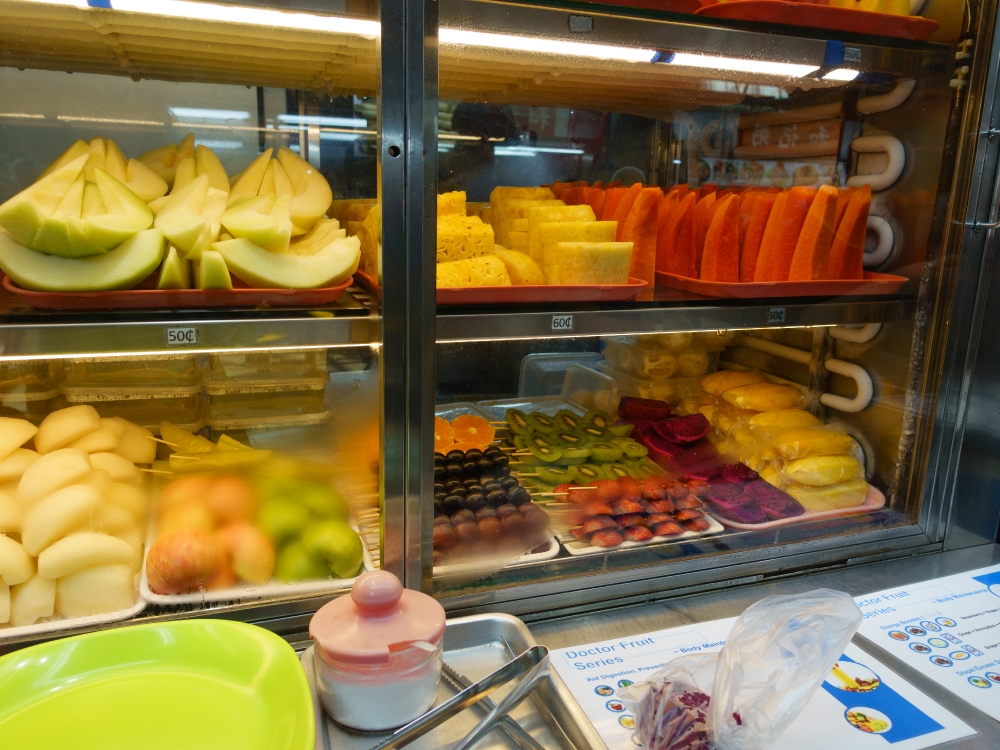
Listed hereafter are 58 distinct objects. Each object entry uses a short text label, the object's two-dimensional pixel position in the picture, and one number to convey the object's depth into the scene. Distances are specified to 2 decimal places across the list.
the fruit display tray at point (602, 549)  1.48
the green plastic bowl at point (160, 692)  0.91
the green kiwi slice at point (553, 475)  1.61
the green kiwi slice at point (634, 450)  1.69
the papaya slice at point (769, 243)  1.58
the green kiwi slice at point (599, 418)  1.78
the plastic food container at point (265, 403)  1.41
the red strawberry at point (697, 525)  1.58
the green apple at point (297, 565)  1.30
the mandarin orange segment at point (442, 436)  1.57
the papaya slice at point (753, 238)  1.60
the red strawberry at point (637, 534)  1.53
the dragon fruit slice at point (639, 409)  1.81
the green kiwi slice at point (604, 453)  1.67
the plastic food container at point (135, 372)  1.34
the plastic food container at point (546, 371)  1.68
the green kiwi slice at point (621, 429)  1.76
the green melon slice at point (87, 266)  1.06
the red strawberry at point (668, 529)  1.54
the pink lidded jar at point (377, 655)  1.00
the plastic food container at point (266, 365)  1.40
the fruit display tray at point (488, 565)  1.37
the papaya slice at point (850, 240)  1.62
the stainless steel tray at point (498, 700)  1.06
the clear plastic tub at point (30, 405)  1.28
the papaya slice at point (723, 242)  1.57
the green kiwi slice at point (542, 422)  1.69
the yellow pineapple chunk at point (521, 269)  1.43
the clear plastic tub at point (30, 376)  1.28
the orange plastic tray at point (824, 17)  1.35
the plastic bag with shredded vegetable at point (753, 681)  0.99
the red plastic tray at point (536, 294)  1.27
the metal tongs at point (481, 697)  0.98
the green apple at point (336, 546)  1.30
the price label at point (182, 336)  1.10
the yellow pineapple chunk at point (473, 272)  1.31
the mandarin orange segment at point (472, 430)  1.62
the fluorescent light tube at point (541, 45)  1.20
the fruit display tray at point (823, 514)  1.61
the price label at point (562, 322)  1.31
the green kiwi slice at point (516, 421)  1.68
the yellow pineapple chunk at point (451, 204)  1.45
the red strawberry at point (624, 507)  1.58
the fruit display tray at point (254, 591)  1.23
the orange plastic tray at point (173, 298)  1.08
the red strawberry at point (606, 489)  1.60
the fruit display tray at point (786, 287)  1.48
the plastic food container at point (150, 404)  1.36
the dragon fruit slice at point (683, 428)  1.77
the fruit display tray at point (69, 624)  1.14
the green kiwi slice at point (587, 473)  1.63
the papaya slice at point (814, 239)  1.58
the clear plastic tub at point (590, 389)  1.76
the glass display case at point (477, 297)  1.15
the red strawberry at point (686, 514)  1.59
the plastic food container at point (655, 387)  1.81
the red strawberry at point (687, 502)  1.62
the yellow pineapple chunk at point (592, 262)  1.39
